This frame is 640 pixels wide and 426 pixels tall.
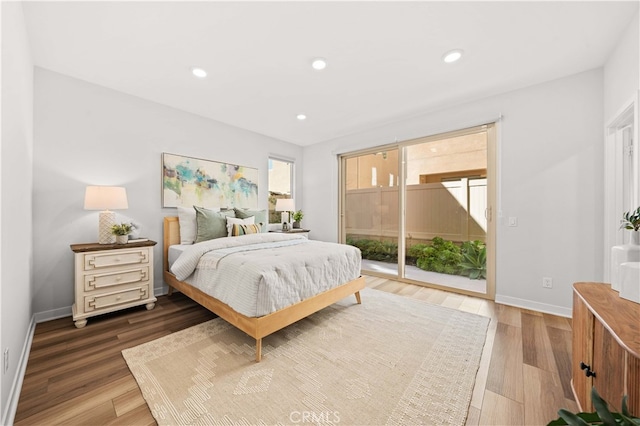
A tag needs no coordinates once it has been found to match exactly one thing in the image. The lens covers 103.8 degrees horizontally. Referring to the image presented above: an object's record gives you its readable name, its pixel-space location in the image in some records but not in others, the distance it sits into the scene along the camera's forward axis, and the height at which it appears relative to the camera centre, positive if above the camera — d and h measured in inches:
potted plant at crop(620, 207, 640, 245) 51.5 -3.2
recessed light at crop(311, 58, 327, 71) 91.5 +55.5
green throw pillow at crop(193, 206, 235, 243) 122.8 -6.6
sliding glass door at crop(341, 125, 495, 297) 128.1 +1.9
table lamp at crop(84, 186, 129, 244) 97.1 +3.3
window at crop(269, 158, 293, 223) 185.2 +22.9
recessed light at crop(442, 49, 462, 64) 87.1 +55.7
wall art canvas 130.2 +16.4
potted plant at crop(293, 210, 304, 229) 186.2 -4.6
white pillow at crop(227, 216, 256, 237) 126.7 -5.3
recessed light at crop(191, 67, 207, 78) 97.7 +55.5
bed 71.5 -32.4
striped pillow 125.4 -9.1
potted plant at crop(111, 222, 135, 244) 102.0 -8.4
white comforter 72.5 -19.7
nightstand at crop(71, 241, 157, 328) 90.9 -25.8
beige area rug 53.2 -42.2
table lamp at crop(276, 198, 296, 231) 177.0 +4.1
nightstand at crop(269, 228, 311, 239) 175.8 -13.8
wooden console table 33.9 -22.4
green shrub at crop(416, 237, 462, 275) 139.3 -26.1
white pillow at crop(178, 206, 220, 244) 126.0 -6.8
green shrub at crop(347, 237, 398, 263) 160.4 -25.0
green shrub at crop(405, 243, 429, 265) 150.3 -25.0
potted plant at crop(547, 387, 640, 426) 23.9 -20.2
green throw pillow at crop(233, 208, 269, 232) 144.1 -1.9
